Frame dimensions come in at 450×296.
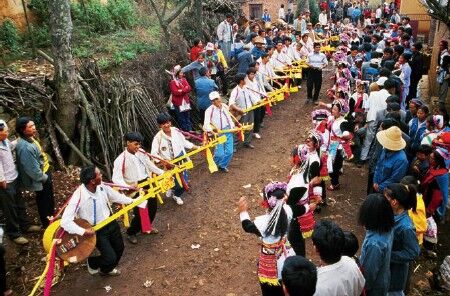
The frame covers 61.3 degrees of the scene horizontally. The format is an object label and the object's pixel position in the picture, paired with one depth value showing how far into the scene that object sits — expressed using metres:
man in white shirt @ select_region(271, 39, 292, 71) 12.59
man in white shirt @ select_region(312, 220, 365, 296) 3.10
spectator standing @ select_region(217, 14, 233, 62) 13.91
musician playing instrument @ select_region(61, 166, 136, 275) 4.87
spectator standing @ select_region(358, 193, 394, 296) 3.37
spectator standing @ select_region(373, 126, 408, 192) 5.43
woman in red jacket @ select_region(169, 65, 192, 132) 9.54
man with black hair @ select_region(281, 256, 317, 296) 2.81
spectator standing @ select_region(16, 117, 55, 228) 5.87
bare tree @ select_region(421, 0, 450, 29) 9.72
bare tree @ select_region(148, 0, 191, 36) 12.81
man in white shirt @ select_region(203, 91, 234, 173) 8.31
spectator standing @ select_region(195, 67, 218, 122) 9.75
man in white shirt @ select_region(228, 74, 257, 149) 9.38
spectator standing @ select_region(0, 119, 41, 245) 5.74
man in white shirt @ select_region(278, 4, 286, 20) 24.66
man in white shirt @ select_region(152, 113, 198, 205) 7.02
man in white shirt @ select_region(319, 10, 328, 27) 22.16
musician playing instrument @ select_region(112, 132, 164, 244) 6.06
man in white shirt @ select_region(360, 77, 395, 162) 7.57
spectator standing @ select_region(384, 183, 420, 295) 3.69
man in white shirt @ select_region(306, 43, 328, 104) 11.68
